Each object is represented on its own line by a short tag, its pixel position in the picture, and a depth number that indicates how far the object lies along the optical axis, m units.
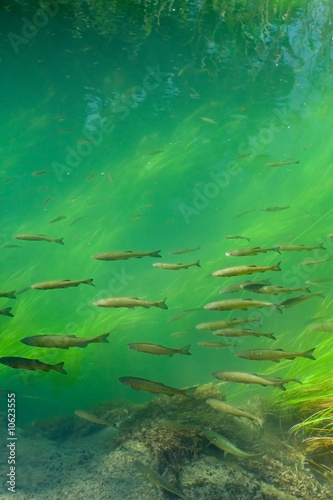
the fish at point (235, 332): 3.89
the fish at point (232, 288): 4.49
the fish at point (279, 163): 7.80
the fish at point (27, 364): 3.31
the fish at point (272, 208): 7.77
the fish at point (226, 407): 3.48
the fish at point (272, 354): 3.62
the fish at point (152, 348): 3.61
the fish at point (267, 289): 3.94
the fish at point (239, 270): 3.70
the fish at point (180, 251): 6.37
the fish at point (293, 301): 4.12
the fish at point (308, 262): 5.61
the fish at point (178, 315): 5.82
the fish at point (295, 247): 4.85
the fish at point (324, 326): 4.21
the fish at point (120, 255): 4.26
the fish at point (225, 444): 3.17
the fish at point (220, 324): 4.10
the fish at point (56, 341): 3.46
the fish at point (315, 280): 5.76
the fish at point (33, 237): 5.88
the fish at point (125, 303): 3.89
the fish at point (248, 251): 4.04
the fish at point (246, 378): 3.50
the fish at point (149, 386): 3.40
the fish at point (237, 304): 3.72
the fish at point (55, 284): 3.88
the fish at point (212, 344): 4.57
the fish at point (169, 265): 4.56
